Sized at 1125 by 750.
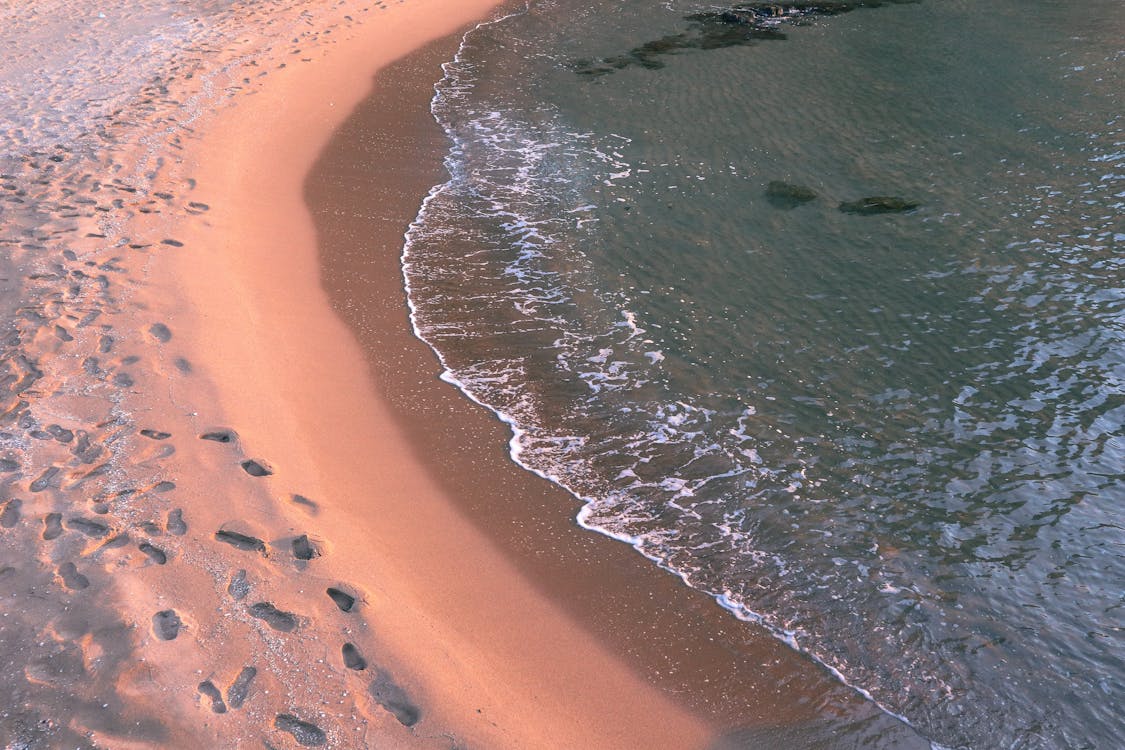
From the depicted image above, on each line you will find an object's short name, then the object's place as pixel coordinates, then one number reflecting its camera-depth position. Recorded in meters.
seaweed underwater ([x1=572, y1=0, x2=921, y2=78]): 14.15
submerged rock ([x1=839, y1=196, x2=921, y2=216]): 9.38
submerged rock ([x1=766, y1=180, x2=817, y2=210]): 9.60
